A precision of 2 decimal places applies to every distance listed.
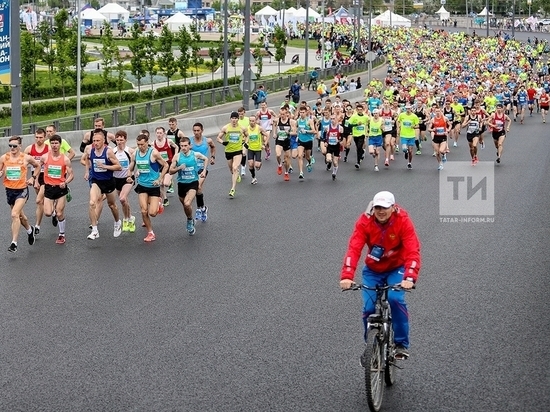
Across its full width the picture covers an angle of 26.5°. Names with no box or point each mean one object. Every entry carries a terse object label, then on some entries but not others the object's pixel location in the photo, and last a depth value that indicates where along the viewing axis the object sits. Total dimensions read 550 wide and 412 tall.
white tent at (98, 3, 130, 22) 91.09
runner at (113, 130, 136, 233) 17.23
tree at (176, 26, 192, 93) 56.59
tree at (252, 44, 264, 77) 65.56
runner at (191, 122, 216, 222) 18.23
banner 24.68
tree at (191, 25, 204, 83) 60.64
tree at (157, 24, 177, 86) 55.72
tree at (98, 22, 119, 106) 48.97
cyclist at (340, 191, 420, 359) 8.71
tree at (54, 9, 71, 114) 48.25
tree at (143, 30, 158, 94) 54.78
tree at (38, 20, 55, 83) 55.78
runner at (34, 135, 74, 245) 16.61
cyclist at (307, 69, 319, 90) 63.66
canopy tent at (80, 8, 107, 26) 79.66
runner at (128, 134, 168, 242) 16.78
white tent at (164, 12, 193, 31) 82.50
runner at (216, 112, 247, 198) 22.41
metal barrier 31.95
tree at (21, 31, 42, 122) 45.25
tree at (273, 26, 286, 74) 79.44
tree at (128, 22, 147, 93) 52.66
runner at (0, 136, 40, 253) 15.97
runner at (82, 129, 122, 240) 16.84
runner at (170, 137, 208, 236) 17.44
